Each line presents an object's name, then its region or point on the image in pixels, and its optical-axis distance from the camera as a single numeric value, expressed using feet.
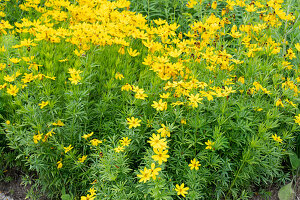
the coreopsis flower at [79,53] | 9.22
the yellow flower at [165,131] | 7.27
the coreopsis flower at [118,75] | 9.15
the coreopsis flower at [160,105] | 7.77
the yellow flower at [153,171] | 6.66
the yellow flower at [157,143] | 6.86
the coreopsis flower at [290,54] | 9.68
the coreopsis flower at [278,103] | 8.27
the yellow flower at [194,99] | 7.80
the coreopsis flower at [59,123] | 8.55
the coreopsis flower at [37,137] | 8.14
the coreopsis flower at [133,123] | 7.77
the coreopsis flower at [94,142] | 8.04
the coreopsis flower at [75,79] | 8.26
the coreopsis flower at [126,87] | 8.61
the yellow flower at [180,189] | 7.20
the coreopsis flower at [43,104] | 8.36
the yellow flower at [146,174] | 6.75
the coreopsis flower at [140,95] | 8.20
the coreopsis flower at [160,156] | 6.81
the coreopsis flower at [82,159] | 8.42
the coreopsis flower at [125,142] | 7.82
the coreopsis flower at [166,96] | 8.16
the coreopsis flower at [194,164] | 7.70
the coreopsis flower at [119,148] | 7.61
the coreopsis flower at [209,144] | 7.78
